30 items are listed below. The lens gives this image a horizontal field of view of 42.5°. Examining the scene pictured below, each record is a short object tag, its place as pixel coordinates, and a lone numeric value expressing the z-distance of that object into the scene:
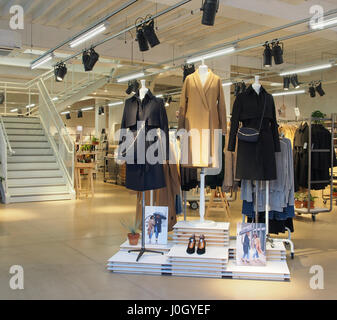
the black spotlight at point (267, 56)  8.30
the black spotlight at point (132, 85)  12.93
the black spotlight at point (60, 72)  11.05
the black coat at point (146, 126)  4.41
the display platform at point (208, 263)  4.22
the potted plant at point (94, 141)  15.89
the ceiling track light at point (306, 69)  10.00
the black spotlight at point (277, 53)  8.20
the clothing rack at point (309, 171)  7.22
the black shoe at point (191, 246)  4.38
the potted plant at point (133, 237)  4.75
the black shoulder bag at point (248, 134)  4.59
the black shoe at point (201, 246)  4.37
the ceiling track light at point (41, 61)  10.24
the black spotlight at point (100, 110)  20.88
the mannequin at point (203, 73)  4.72
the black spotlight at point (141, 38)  7.36
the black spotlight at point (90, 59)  9.32
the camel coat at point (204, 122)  4.63
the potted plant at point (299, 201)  7.91
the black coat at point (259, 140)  4.62
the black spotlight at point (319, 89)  11.90
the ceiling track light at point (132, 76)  12.17
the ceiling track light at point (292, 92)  13.80
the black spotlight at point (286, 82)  11.61
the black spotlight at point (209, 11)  5.58
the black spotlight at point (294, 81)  11.36
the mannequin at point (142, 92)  4.72
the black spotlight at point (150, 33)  7.20
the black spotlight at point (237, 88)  12.59
